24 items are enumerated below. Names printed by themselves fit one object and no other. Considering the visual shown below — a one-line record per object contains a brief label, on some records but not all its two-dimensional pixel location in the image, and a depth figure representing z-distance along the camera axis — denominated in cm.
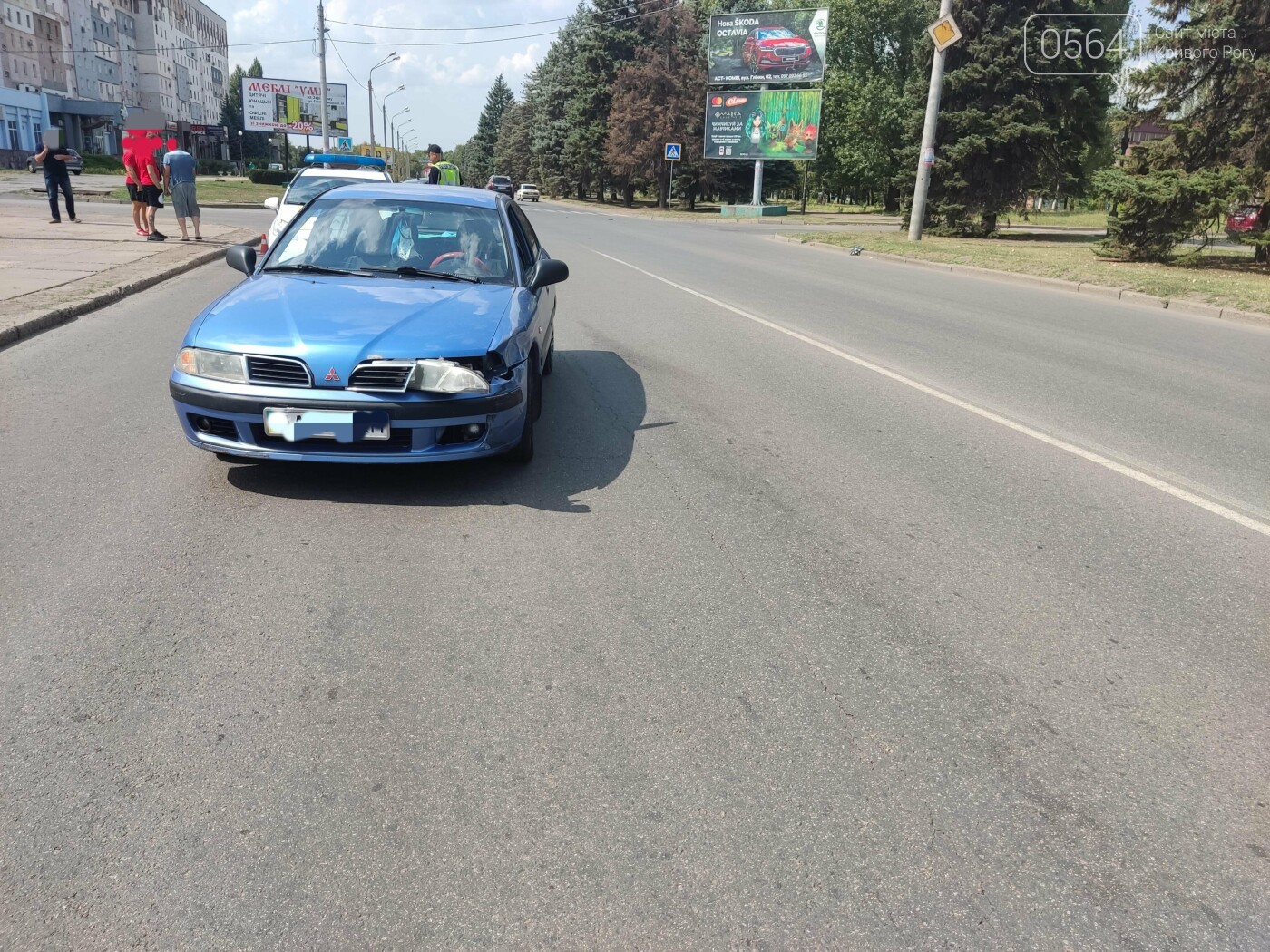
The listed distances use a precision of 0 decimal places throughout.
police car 1318
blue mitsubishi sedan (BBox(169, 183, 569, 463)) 470
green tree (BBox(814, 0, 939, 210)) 6450
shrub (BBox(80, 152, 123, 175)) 7112
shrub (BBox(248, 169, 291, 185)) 6108
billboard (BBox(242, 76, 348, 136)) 6256
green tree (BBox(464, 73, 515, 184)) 12912
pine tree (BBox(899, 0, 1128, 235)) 3284
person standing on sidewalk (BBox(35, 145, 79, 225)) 2034
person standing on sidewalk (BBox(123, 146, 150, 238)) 1791
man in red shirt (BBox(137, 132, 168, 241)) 1773
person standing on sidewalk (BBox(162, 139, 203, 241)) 1747
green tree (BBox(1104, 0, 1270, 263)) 1962
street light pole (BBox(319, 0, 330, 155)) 4375
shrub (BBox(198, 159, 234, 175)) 9256
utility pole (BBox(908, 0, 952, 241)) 2588
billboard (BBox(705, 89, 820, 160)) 4981
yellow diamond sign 2478
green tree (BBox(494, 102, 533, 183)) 9669
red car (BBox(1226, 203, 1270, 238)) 2002
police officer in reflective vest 1683
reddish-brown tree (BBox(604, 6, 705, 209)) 5984
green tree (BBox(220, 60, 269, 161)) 12406
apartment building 7594
